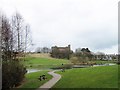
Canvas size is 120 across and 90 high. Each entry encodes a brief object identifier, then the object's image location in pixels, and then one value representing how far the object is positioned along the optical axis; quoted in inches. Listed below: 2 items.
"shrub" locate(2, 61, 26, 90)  318.5
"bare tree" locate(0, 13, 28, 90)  326.8
